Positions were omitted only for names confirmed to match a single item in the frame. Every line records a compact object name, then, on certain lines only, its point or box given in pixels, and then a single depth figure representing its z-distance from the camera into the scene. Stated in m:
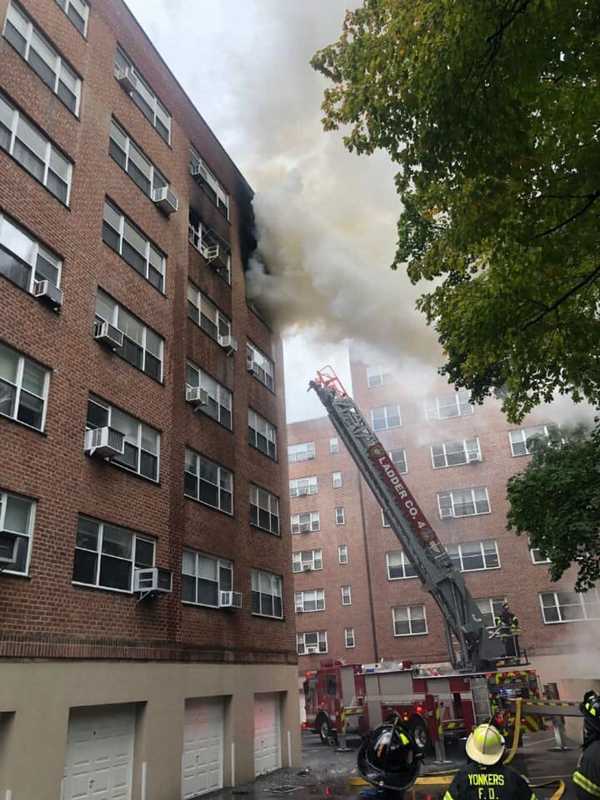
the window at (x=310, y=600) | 35.91
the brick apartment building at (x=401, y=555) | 29.02
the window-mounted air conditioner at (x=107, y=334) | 12.84
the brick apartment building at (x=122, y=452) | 10.47
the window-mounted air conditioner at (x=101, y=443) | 11.91
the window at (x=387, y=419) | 35.41
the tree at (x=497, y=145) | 7.04
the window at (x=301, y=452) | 40.00
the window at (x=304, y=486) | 38.97
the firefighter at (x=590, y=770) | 4.91
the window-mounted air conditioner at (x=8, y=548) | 9.62
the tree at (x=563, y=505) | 15.65
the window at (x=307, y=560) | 36.97
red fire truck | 16.98
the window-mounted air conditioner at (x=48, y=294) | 11.41
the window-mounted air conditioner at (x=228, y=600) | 15.65
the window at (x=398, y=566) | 32.62
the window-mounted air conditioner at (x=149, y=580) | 12.55
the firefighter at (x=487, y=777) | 3.72
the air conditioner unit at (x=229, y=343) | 18.44
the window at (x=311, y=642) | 35.09
